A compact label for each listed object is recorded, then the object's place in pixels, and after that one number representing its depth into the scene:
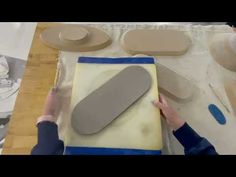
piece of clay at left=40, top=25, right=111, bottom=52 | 0.82
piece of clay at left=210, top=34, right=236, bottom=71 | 0.80
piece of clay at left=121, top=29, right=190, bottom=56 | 0.82
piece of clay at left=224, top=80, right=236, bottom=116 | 0.74
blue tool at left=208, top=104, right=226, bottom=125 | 0.71
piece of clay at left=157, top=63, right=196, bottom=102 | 0.73
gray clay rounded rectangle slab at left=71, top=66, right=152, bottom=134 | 0.65
